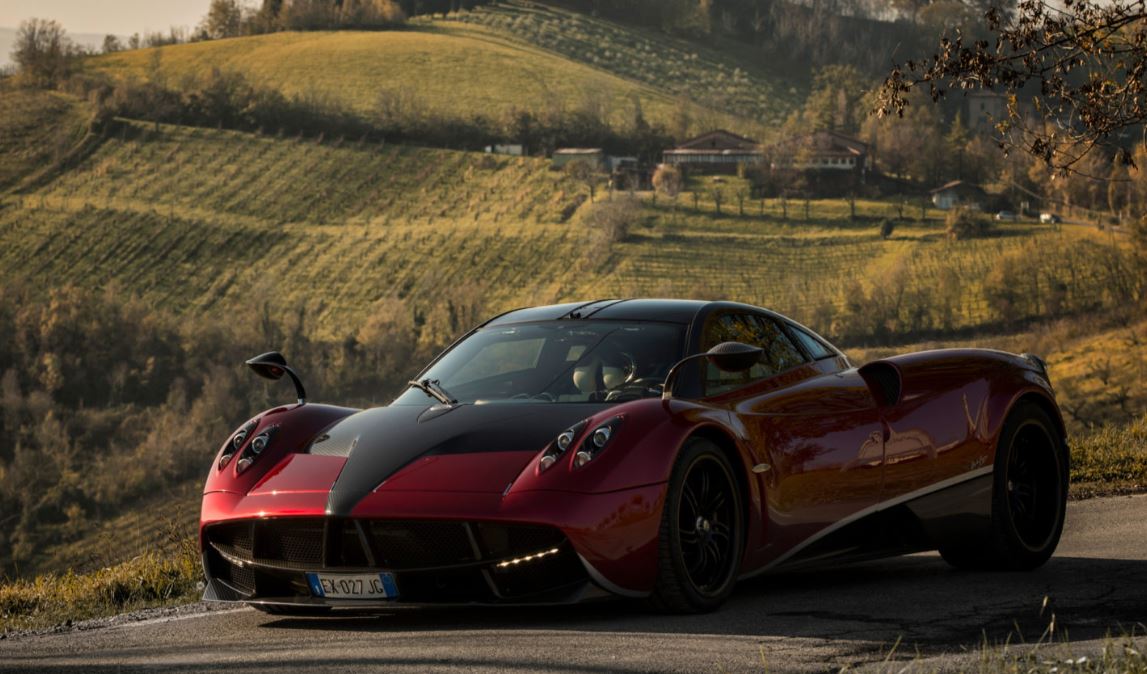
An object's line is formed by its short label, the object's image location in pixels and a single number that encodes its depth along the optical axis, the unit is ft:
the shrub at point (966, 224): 391.45
